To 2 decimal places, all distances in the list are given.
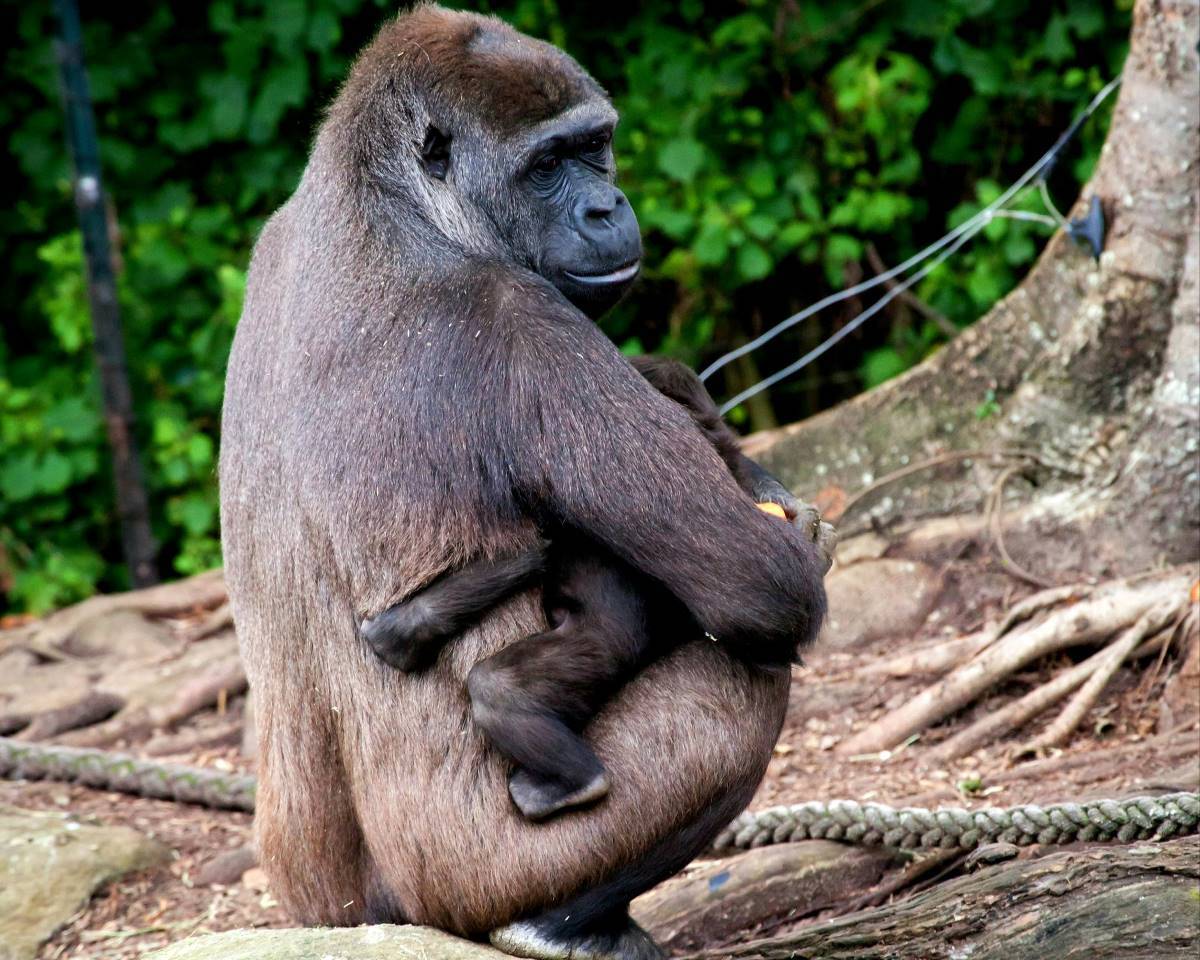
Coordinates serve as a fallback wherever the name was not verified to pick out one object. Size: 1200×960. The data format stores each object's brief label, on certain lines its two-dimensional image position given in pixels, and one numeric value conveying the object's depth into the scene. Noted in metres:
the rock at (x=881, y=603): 11.09
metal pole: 14.71
